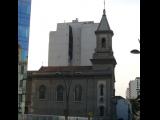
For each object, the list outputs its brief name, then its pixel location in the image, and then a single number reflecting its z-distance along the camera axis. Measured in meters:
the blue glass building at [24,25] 46.91
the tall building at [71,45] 130.88
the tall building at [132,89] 180.12
